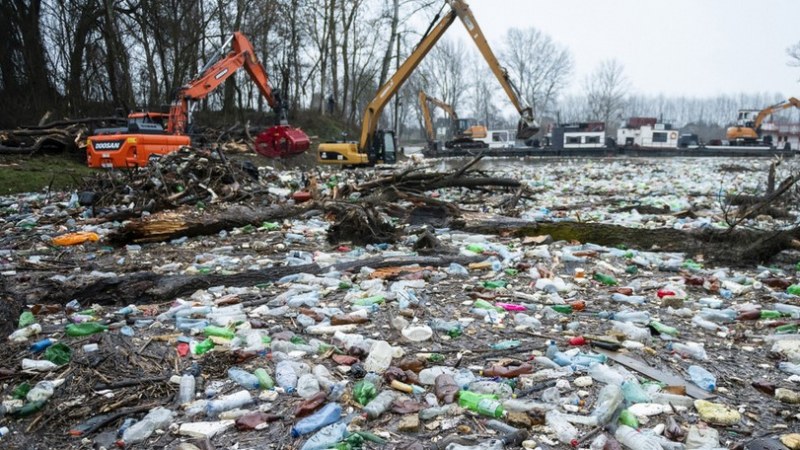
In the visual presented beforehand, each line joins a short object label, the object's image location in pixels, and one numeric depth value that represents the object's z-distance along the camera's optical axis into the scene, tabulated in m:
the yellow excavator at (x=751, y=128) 30.20
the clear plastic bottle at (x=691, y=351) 2.83
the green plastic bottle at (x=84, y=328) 3.10
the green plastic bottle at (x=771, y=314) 3.46
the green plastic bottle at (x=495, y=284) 4.19
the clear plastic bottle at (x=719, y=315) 3.45
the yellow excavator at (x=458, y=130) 30.16
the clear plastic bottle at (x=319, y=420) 2.11
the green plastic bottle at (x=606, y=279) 4.29
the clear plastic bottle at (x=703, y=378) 2.45
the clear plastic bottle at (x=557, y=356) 2.71
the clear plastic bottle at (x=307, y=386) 2.42
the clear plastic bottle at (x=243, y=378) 2.50
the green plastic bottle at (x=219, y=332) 3.08
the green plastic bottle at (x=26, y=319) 3.24
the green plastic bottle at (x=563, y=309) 3.59
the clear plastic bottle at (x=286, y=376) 2.49
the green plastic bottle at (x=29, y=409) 2.29
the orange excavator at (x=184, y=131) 9.97
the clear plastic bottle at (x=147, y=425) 2.11
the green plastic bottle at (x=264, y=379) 2.50
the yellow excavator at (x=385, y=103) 13.52
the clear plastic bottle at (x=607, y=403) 2.13
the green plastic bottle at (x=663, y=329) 3.15
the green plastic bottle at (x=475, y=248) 5.37
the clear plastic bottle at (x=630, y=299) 3.78
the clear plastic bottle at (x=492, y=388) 2.38
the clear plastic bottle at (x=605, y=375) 2.47
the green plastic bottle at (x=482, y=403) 2.20
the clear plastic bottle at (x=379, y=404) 2.21
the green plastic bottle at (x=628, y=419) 2.13
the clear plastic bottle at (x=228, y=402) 2.28
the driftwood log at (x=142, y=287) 3.82
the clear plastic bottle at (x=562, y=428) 2.02
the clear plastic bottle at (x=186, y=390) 2.38
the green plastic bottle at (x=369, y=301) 3.69
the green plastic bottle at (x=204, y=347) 2.87
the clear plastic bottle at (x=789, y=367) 2.63
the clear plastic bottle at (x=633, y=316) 3.37
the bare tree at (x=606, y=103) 59.91
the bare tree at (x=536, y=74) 58.25
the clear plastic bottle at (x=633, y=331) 3.05
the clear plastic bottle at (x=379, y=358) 2.64
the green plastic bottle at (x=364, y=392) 2.33
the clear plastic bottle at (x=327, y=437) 1.97
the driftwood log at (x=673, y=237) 4.96
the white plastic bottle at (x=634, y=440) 1.95
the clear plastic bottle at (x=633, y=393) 2.31
